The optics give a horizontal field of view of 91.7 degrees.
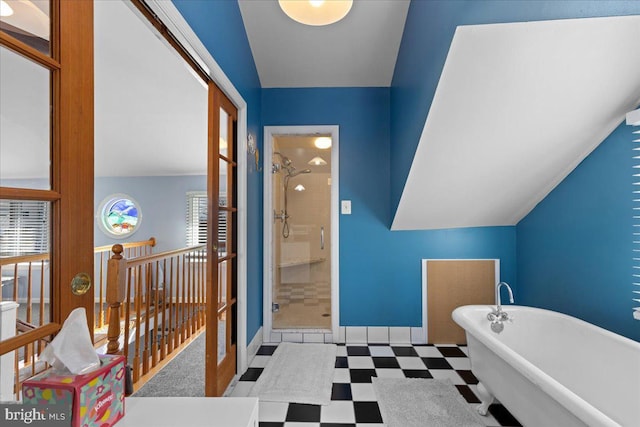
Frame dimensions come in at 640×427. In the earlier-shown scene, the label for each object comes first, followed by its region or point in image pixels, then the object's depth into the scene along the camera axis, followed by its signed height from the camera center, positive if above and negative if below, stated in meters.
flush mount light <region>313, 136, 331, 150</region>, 3.00 +0.74
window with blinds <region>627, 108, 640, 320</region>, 1.67 +0.01
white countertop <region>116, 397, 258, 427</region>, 0.72 -0.48
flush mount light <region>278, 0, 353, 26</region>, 1.75 +1.19
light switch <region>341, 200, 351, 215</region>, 2.92 +0.10
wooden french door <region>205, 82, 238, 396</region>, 1.82 -0.19
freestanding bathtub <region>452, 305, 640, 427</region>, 1.15 -0.73
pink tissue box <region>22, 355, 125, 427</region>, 0.57 -0.33
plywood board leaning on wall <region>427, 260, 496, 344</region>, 2.83 -0.65
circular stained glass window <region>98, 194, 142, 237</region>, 4.50 +0.06
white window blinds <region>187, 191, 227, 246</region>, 4.63 +0.01
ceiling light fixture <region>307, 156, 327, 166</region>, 3.03 +0.56
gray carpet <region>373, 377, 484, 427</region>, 1.70 -1.11
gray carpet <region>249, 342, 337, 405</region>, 1.97 -1.13
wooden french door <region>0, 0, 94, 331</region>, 0.70 +0.22
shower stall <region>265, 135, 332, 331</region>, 3.01 -0.12
